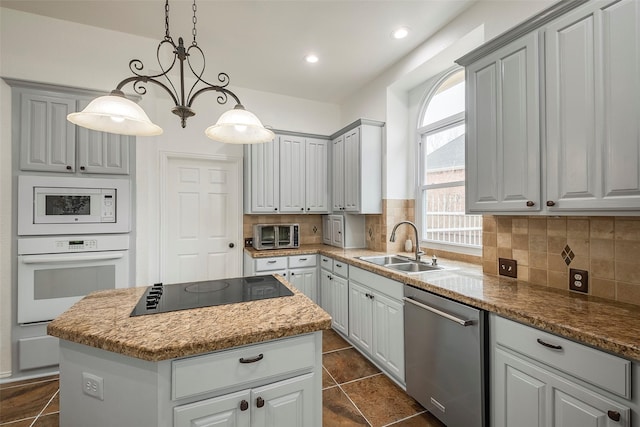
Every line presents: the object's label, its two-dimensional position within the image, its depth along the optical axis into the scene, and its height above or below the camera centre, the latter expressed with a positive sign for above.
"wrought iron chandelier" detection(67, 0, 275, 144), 1.22 +0.48
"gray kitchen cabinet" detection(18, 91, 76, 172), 2.38 +0.70
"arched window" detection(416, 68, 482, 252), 2.75 +0.46
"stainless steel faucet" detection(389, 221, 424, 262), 2.64 -0.34
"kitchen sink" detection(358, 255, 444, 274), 2.56 -0.46
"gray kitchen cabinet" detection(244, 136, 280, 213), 3.47 +0.46
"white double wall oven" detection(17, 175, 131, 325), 2.39 -0.21
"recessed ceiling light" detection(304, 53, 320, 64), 2.97 +1.65
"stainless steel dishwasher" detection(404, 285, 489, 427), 1.55 -0.87
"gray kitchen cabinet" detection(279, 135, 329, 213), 3.61 +0.52
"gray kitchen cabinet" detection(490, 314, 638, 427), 1.08 -0.71
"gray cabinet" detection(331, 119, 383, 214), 3.22 +0.55
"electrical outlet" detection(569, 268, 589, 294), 1.62 -0.38
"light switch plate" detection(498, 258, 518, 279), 1.98 -0.37
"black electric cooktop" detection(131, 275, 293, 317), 1.44 -0.45
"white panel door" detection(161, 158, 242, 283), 3.46 -0.06
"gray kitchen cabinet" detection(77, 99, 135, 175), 2.54 +0.59
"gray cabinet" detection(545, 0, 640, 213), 1.24 +0.51
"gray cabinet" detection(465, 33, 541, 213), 1.61 +0.52
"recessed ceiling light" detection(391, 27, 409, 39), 2.54 +1.64
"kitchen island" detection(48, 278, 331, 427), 1.06 -0.60
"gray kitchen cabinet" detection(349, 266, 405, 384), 2.19 -0.89
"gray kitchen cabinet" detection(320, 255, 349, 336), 2.95 -0.83
